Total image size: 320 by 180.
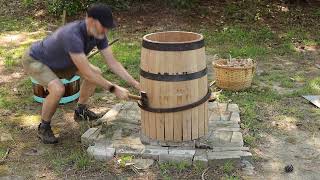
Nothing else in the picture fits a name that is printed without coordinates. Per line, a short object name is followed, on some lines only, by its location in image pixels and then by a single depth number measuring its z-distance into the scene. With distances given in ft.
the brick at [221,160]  13.87
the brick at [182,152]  14.08
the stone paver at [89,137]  15.23
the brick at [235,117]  16.67
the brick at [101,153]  14.30
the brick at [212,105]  17.89
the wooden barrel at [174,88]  13.62
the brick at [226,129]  15.92
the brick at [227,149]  14.44
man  13.98
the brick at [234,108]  17.69
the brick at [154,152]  14.21
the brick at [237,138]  14.97
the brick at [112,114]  16.89
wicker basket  19.95
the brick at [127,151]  14.35
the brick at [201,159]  13.79
